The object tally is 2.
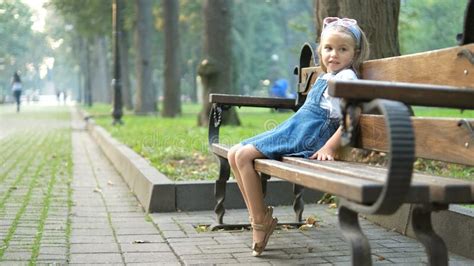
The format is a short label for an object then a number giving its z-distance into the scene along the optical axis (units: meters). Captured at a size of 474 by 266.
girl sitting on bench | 3.90
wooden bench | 2.40
